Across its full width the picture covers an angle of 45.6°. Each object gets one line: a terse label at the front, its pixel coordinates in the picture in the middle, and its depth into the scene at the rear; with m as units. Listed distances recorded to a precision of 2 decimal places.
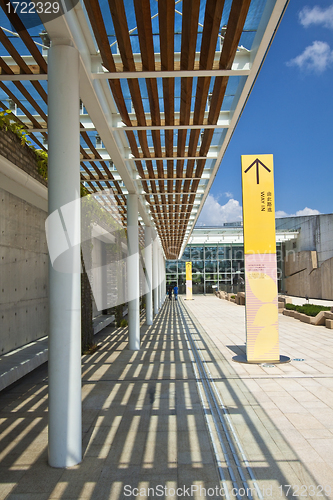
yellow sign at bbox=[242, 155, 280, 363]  7.25
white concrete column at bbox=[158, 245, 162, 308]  22.39
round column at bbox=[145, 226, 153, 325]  13.92
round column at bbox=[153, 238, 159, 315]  17.83
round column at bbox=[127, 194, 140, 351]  9.02
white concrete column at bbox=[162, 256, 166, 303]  27.33
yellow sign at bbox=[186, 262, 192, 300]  30.42
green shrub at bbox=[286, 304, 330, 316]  14.32
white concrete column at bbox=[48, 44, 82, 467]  3.37
